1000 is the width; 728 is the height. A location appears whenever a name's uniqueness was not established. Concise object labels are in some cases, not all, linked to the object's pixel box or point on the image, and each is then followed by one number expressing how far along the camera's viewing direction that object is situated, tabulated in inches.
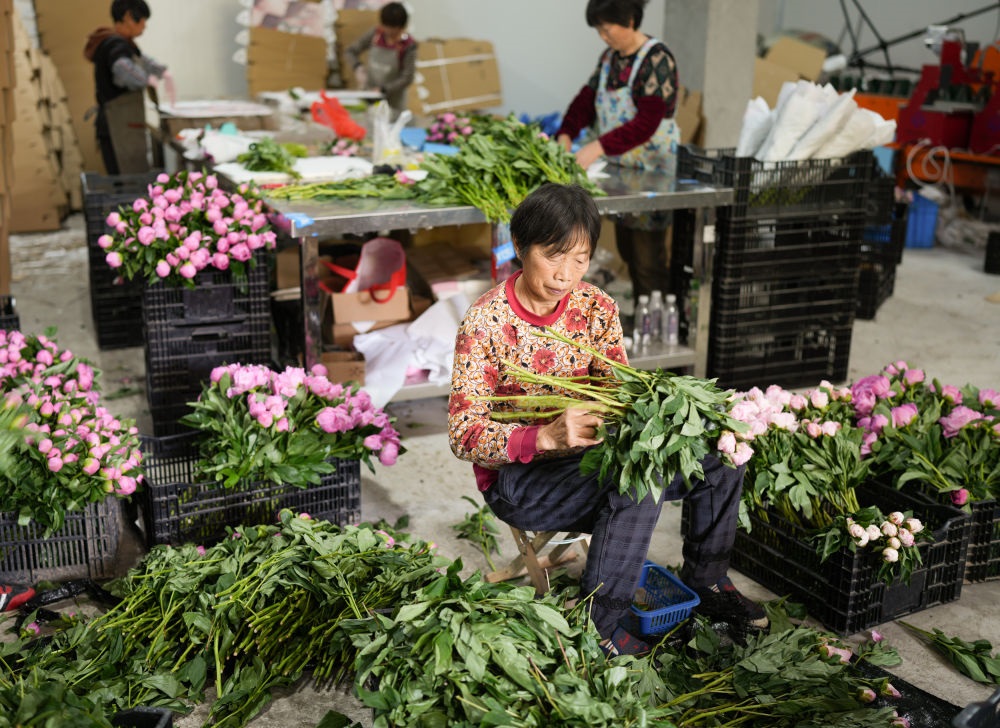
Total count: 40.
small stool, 118.0
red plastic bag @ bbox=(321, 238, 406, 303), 183.6
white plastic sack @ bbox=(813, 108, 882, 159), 182.7
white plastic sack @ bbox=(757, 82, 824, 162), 183.5
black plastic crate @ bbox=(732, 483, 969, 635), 118.8
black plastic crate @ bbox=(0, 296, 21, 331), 163.6
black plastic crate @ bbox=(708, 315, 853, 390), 192.2
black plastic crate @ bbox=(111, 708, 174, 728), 83.7
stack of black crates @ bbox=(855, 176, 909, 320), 245.3
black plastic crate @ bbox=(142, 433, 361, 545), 126.3
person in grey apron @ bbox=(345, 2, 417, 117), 297.7
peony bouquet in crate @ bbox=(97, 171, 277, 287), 159.2
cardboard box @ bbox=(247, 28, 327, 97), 367.9
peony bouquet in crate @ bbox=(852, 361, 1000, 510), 128.9
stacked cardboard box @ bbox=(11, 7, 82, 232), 319.3
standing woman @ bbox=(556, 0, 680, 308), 188.4
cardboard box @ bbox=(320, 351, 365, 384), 174.7
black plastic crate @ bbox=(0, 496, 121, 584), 123.9
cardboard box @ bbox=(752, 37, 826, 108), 318.7
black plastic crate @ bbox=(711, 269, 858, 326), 189.3
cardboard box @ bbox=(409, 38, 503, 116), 368.8
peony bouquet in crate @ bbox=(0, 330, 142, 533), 117.6
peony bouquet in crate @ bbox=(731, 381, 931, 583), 116.8
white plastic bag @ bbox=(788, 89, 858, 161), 180.7
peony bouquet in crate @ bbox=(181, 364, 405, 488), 127.3
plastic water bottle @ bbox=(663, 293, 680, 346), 192.1
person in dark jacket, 256.1
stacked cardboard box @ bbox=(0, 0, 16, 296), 212.1
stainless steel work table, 160.4
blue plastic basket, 114.7
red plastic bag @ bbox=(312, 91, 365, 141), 215.5
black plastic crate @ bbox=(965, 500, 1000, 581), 129.1
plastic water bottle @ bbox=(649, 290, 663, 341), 193.6
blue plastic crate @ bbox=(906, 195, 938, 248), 320.5
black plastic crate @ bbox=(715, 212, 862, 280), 187.0
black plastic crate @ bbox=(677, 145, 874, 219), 184.1
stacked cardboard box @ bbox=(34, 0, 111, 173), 342.0
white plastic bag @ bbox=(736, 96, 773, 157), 191.0
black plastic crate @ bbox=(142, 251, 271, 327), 164.2
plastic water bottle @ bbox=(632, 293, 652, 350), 192.5
